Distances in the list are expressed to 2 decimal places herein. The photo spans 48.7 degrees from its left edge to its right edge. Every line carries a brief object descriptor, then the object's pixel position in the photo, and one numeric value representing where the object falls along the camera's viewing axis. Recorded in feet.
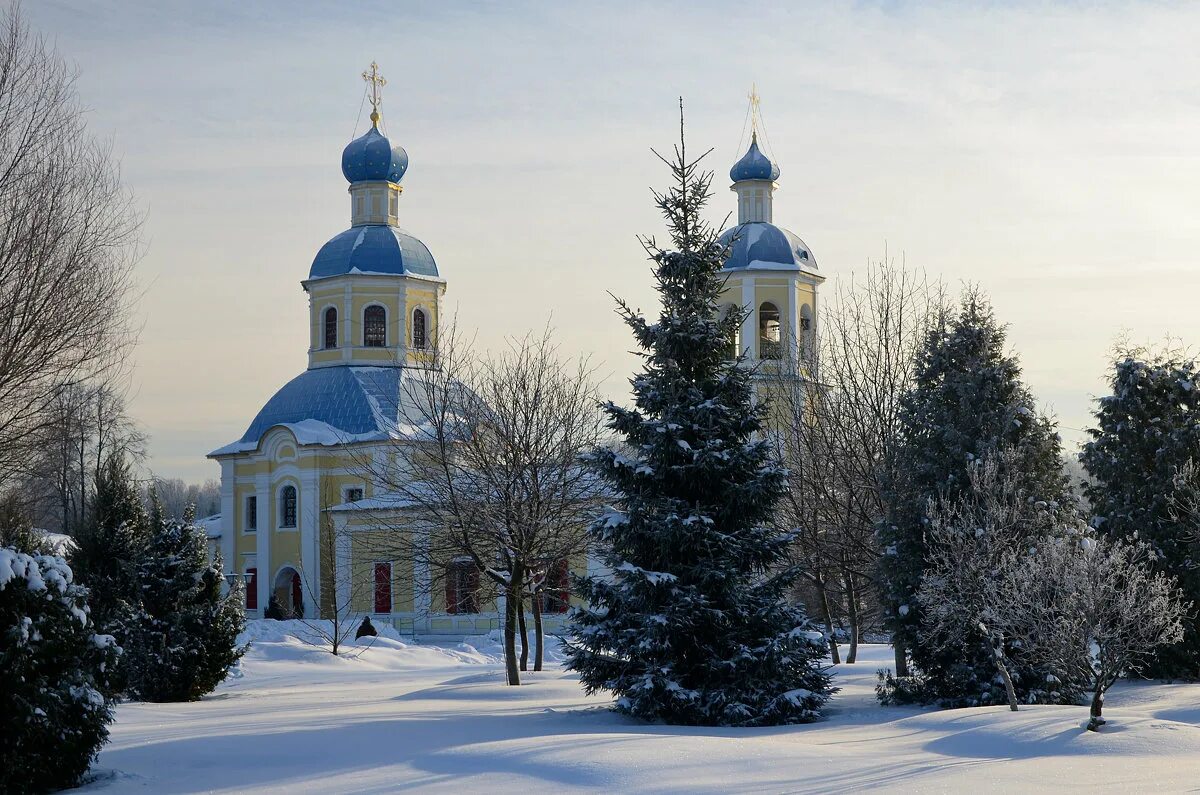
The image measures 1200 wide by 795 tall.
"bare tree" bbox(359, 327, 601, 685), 73.67
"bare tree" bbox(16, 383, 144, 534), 153.77
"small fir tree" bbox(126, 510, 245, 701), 68.90
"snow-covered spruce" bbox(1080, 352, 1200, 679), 79.51
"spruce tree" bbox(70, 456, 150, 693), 68.49
